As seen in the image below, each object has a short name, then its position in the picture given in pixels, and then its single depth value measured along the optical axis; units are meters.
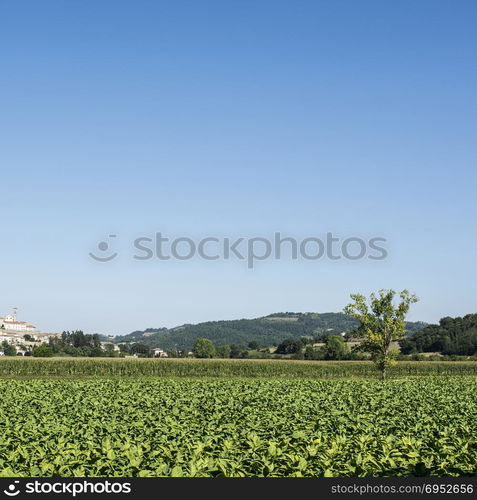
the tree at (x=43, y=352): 134.30
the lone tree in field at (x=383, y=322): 64.38
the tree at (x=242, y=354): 180.06
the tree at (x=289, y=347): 184.68
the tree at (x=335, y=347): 132.88
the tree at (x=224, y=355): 191.86
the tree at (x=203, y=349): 183.00
